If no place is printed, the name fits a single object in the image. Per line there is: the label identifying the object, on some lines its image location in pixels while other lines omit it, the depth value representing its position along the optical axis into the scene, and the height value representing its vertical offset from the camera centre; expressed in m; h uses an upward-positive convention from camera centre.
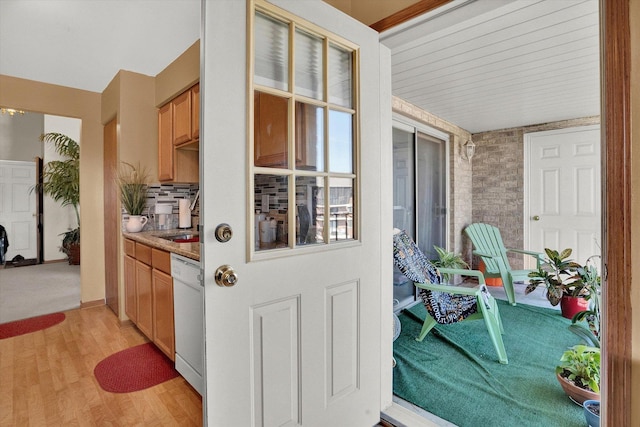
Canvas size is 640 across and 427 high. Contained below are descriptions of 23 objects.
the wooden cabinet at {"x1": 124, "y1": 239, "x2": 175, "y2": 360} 2.22 -0.62
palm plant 5.51 +0.65
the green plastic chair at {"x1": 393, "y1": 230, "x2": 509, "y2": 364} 2.26 -0.68
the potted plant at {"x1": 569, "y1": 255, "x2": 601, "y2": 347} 1.72 -0.58
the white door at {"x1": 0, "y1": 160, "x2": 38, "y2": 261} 5.82 +0.17
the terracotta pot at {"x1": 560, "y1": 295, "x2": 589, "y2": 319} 3.05 -0.92
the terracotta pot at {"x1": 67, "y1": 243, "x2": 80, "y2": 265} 5.62 -0.67
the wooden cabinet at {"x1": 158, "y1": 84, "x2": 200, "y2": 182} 2.60 +0.66
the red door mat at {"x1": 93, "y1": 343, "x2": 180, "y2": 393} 2.10 -1.11
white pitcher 3.05 -0.08
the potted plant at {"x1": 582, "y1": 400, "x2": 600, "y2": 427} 1.54 -1.00
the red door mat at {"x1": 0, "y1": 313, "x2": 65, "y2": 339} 2.91 -1.06
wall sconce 4.54 +0.90
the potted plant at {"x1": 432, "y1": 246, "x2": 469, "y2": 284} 3.66 -0.56
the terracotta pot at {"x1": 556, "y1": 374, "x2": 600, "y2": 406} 1.71 -1.00
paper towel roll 3.35 +0.01
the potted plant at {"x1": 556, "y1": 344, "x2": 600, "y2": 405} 1.73 -0.92
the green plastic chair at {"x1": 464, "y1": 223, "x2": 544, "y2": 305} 3.60 -0.51
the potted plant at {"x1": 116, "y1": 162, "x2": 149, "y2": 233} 3.02 +0.22
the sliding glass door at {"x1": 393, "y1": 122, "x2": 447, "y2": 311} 3.39 +0.25
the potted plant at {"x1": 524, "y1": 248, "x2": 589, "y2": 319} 2.14 -0.55
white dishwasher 1.85 -0.64
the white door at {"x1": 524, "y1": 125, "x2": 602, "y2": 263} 3.90 +0.27
